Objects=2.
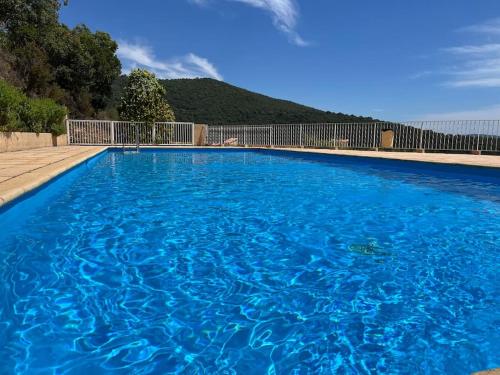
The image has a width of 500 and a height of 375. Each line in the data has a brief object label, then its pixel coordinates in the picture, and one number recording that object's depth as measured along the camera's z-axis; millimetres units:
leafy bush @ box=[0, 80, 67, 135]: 10281
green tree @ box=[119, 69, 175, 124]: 21219
